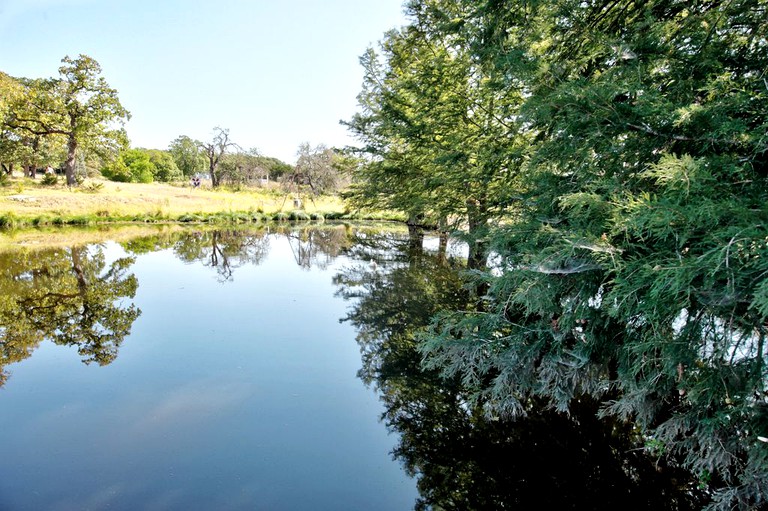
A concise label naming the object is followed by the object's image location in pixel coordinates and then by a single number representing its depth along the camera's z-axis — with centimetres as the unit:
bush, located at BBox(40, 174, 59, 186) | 3055
